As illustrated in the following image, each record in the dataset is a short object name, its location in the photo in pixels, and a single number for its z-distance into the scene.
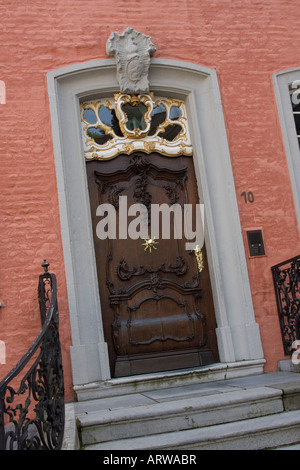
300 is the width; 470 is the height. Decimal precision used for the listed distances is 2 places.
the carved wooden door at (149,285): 5.51
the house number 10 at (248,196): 5.86
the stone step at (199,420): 3.74
